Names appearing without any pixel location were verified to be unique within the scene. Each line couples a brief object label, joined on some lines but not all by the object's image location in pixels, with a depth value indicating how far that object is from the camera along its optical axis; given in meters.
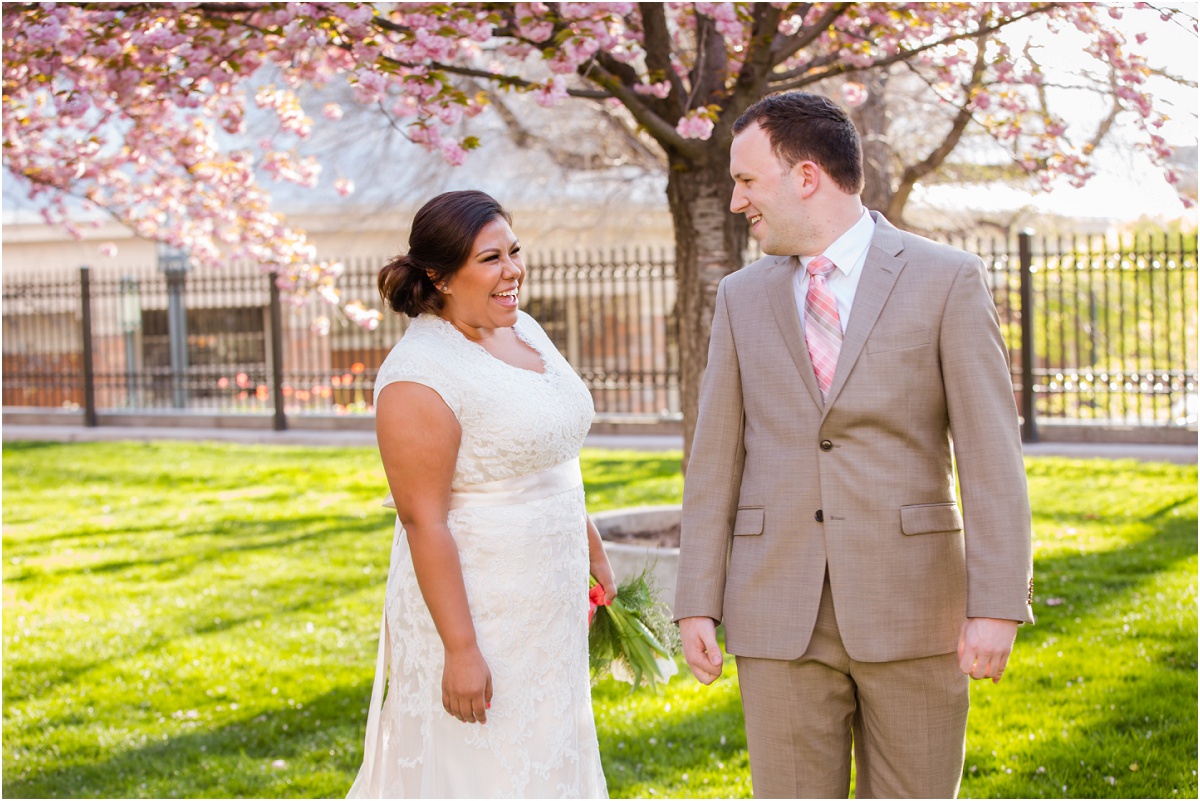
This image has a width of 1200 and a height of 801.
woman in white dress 2.88
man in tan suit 2.54
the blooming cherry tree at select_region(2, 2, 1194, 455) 5.44
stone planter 7.09
